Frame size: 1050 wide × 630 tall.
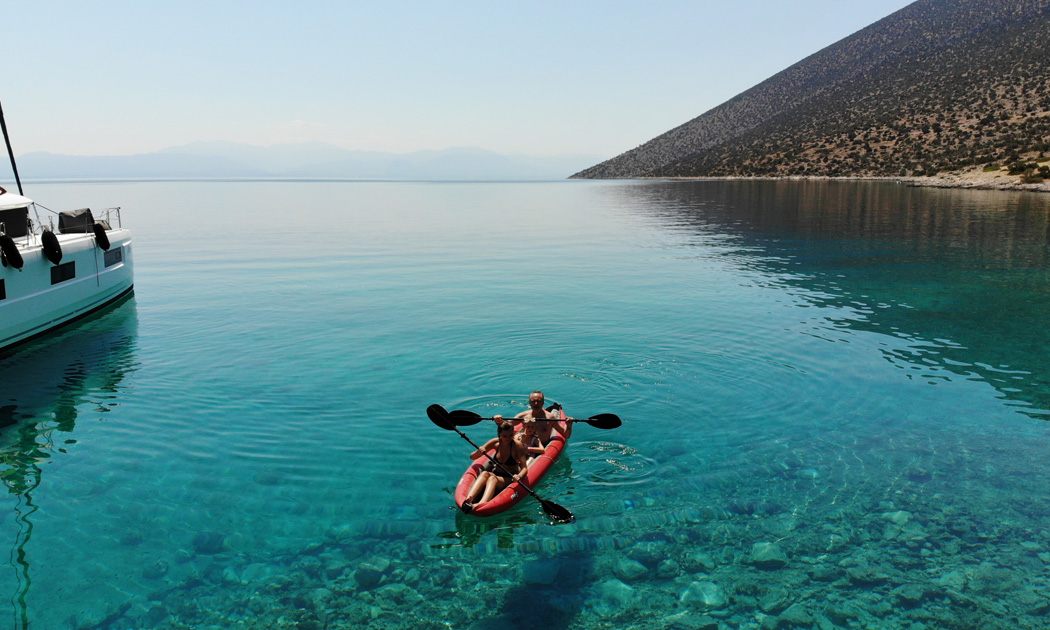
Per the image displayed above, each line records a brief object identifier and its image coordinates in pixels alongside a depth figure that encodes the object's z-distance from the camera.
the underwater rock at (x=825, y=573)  9.60
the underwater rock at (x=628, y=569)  9.66
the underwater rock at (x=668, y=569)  9.71
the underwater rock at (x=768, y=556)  9.91
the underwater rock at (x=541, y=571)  9.63
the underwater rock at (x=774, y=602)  8.99
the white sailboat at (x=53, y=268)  21.30
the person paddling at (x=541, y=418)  13.28
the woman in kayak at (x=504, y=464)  11.43
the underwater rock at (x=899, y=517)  10.94
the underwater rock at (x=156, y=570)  9.70
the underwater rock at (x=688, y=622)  8.72
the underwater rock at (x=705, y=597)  9.09
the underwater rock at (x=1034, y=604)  8.83
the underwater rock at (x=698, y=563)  9.84
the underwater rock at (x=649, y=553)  10.03
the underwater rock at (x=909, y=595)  9.09
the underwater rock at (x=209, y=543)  10.28
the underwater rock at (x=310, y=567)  9.71
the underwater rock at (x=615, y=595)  9.09
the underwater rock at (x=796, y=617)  8.74
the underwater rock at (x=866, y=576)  9.50
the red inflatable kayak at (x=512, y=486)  11.03
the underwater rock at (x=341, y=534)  10.59
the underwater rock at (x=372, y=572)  9.55
